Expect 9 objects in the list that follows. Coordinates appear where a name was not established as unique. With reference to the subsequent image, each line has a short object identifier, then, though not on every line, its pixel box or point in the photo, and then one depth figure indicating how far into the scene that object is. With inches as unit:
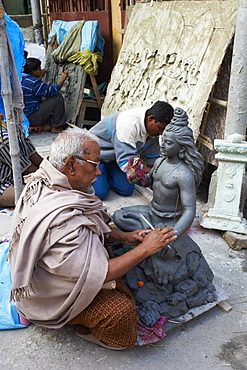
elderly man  79.9
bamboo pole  112.8
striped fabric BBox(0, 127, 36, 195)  143.6
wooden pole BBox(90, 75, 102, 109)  271.0
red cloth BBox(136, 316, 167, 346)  90.9
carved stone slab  171.5
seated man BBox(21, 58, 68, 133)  250.5
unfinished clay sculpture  95.4
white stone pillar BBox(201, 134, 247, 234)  137.0
